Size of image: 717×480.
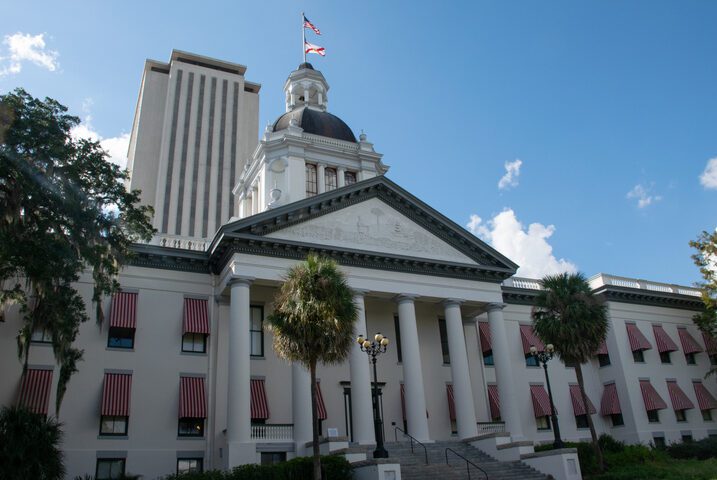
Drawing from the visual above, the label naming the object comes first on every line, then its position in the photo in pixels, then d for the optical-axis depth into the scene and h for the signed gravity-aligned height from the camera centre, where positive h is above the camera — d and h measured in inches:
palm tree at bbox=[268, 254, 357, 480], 767.7 +161.3
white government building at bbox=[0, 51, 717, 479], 981.2 +188.6
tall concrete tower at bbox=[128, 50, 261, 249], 2972.4 +1582.0
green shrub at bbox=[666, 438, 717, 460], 1255.5 -42.5
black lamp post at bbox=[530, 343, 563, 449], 986.1 +122.7
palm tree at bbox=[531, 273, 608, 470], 1146.0 +208.8
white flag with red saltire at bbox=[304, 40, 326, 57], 1812.3 +1132.1
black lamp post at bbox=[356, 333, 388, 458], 817.5 +25.8
